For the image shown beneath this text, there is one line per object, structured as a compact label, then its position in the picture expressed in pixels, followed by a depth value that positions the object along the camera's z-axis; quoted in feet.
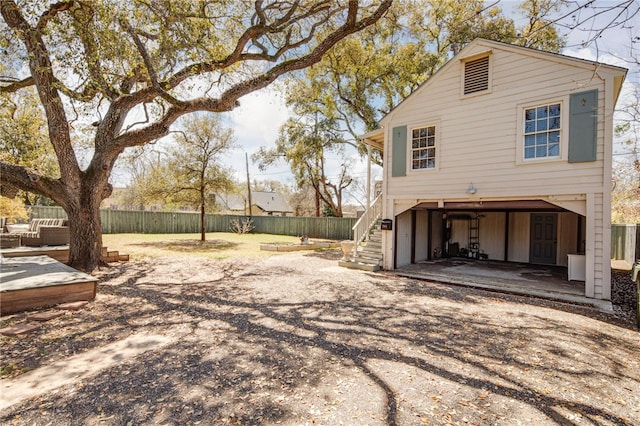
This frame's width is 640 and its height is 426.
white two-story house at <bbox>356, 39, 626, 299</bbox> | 21.48
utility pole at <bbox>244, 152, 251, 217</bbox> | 94.29
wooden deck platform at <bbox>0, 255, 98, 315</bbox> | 16.45
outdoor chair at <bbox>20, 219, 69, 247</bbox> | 32.42
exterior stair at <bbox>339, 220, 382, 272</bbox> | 32.14
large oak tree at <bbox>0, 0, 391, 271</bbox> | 21.33
